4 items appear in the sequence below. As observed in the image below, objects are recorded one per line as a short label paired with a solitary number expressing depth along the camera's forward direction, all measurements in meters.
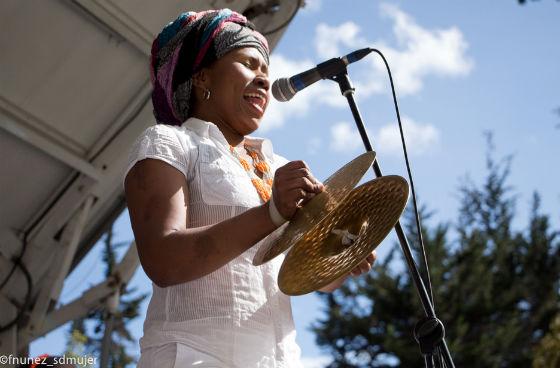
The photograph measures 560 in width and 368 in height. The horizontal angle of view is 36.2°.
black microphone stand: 1.80
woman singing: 1.65
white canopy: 4.08
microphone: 2.12
